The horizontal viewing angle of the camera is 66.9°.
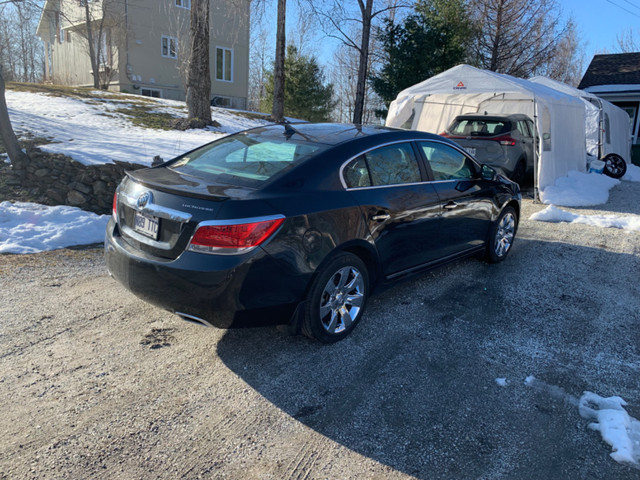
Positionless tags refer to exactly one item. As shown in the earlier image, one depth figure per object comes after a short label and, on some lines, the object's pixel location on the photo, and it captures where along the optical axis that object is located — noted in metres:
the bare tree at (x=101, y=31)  22.39
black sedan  3.08
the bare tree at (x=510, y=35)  24.27
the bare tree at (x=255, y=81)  45.44
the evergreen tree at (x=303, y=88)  26.36
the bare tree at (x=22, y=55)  40.34
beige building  22.86
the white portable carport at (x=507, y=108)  10.53
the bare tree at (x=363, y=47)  18.47
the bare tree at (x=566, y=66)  39.03
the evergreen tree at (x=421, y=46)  20.16
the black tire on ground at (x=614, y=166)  15.05
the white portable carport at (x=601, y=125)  16.22
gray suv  10.52
